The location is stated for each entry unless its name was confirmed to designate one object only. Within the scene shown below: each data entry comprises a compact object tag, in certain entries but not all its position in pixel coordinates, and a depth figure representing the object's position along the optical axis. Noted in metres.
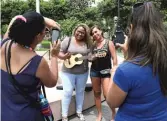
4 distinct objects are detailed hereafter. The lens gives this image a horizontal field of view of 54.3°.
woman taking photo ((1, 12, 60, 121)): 1.10
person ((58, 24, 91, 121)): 2.57
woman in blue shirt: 1.03
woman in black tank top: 2.51
